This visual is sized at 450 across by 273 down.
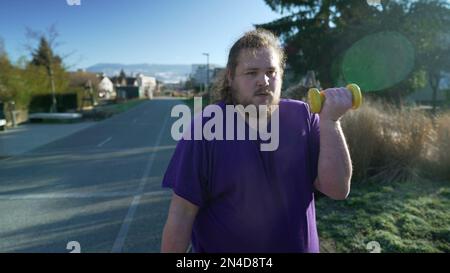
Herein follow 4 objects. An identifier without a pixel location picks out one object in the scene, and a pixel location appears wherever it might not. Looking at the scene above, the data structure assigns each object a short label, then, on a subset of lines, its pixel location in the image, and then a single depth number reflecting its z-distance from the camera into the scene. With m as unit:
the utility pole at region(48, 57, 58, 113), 28.48
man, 1.60
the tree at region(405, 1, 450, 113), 18.91
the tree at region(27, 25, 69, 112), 28.45
